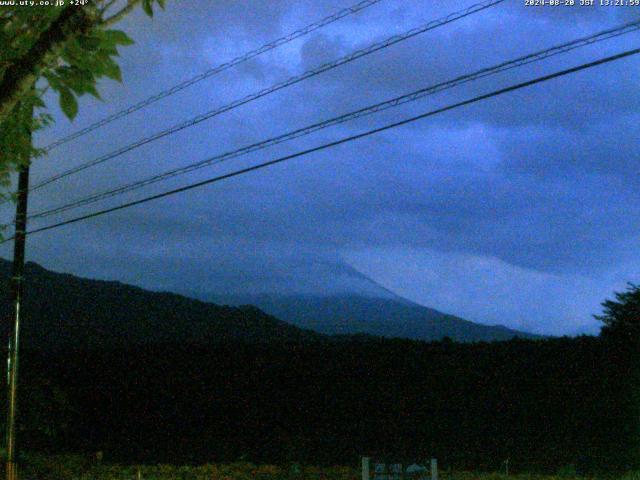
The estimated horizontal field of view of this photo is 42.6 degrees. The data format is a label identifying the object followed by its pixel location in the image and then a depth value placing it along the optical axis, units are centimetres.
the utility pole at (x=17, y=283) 1389
